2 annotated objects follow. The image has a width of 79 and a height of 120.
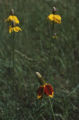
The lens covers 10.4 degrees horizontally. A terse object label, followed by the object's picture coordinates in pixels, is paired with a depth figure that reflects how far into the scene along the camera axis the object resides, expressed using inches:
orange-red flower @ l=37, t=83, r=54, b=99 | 46.5
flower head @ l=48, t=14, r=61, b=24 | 58.4
